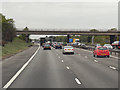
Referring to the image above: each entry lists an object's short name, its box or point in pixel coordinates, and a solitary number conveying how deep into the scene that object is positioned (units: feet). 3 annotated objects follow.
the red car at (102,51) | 101.67
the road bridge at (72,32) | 301.22
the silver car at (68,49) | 132.05
